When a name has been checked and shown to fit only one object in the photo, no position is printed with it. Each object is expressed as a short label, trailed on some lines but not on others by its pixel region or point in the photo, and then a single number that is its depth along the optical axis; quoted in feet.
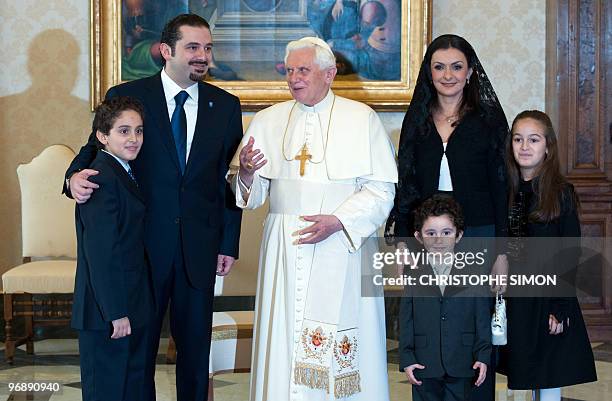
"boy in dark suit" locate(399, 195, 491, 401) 13.42
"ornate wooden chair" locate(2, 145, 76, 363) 23.52
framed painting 24.58
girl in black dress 13.93
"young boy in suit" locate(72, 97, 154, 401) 13.01
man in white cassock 13.76
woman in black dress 13.89
